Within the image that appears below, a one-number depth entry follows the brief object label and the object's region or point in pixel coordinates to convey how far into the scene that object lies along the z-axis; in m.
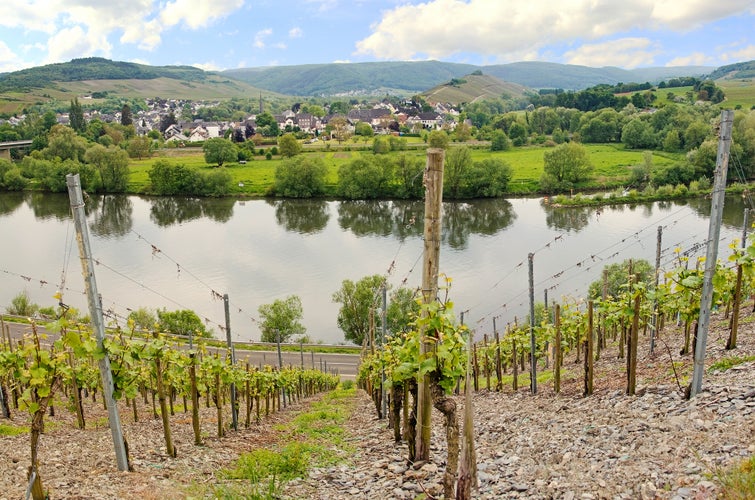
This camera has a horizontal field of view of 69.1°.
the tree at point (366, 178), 77.00
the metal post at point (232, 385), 12.32
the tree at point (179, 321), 34.09
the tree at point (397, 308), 36.70
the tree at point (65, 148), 95.94
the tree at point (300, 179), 78.75
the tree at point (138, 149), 107.56
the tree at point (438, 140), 101.69
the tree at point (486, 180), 75.31
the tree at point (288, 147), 104.75
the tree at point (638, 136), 100.94
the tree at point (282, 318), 35.37
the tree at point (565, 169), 76.25
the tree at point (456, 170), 75.50
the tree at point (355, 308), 36.62
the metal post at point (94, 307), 7.83
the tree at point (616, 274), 31.00
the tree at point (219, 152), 97.81
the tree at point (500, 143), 109.31
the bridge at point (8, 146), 106.97
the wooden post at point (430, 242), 7.33
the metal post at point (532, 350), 12.78
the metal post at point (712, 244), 7.82
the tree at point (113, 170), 81.81
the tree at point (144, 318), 34.40
